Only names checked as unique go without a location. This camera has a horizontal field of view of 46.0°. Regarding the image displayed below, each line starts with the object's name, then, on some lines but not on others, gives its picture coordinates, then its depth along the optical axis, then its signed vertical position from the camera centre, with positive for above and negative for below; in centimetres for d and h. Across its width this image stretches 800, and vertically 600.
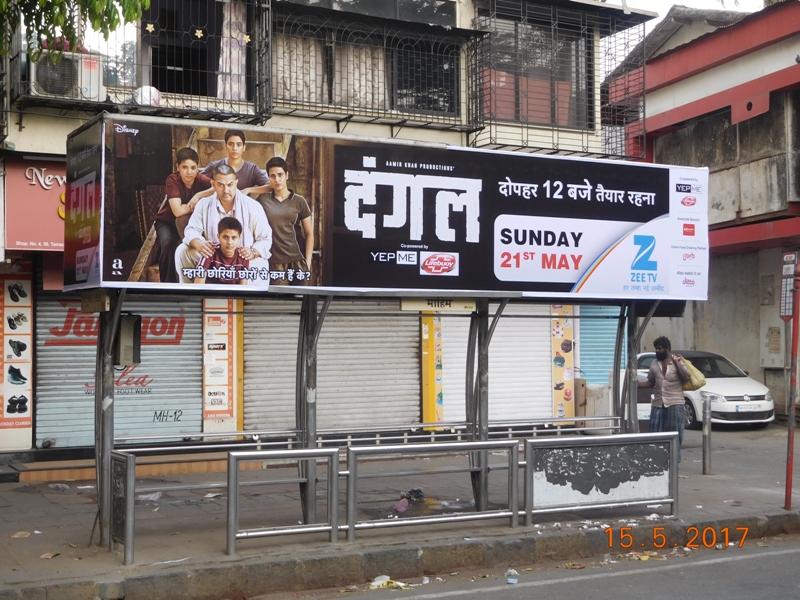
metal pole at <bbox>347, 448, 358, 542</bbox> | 834 -149
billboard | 797 +102
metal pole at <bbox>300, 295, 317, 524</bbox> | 895 -70
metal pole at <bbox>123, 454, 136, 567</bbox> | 761 -151
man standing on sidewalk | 1311 -88
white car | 1931 -153
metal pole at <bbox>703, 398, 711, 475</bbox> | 1324 -162
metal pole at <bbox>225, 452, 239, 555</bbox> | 777 -148
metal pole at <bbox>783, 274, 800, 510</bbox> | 1021 -105
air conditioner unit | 1207 +321
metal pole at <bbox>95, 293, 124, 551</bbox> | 814 -78
